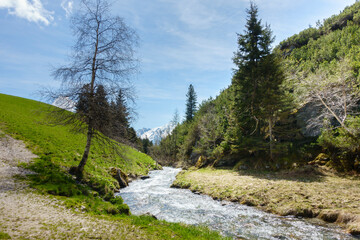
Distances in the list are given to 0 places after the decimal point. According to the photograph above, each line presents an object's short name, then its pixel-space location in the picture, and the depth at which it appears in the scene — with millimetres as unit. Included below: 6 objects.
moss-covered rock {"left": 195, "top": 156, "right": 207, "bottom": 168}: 33469
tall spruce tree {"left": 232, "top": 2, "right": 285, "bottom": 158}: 23500
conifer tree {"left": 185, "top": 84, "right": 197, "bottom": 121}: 81250
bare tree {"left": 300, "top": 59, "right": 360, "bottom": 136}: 18547
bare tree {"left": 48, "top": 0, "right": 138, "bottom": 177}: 11664
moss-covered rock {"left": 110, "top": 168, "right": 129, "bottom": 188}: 17797
